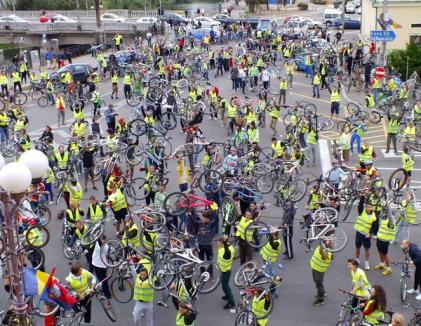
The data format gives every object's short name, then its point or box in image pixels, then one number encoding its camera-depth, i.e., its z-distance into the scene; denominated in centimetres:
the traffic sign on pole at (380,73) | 2671
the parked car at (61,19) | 5508
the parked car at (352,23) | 5266
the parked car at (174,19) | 5322
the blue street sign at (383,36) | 2661
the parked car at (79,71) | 3262
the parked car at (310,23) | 5184
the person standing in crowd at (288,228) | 1430
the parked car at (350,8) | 6038
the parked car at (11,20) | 5573
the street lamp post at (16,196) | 790
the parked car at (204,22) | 5009
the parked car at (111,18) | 5512
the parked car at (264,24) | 4834
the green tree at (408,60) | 3134
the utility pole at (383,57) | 2971
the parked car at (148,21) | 5157
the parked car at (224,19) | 5438
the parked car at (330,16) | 5541
